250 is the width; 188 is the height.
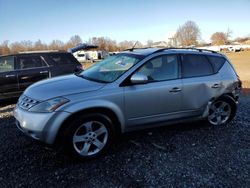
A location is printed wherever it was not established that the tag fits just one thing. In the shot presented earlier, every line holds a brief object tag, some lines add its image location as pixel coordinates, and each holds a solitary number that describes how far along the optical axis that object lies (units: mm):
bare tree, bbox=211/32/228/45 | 89818
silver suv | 2820
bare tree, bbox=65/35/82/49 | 68792
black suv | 5769
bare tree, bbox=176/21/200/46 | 82325
